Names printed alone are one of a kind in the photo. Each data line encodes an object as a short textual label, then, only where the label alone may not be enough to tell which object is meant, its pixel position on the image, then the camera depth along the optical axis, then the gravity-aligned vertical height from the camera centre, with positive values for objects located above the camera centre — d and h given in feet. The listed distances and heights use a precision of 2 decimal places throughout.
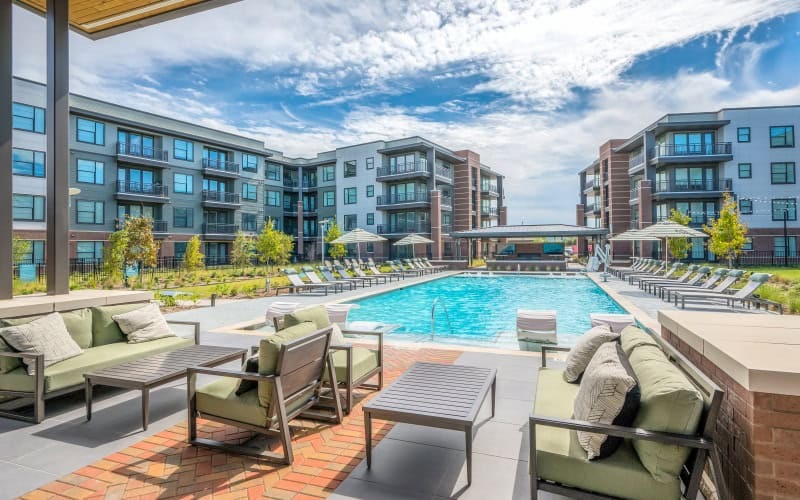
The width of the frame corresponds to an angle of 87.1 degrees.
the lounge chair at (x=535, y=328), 23.99 -4.45
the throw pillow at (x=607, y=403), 7.49 -2.78
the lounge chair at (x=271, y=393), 10.37 -3.70
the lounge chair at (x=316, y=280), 53.57 -3.48
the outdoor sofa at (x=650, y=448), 6.95 -3.52
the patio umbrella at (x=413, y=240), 86.39 +2.51
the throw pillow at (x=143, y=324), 17.29 -2.95
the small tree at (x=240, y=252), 82.23 +0.33
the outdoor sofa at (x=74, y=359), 13.05 -3.66
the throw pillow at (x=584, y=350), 11.67 -2.82
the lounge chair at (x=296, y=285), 50.37 -3.79
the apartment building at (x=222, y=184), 80.74 +17.98
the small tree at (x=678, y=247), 80.18 +0.55
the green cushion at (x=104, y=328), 16.90 -2.96
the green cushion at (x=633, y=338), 10.45 -2.28
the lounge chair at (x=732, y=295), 33.39 -3.89
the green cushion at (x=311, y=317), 13.20 -2.07
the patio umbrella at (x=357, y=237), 73.49 +2.77
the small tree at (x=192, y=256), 71.36 -0.32
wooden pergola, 17.85 +5.69
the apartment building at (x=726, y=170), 97.30 +19.21
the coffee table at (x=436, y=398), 9.43 -3.65
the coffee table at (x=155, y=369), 12.40 -3.71
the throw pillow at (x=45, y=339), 13.41 -2.77
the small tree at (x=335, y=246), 105.70 +1.90
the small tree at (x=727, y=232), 70.23 +2.89
